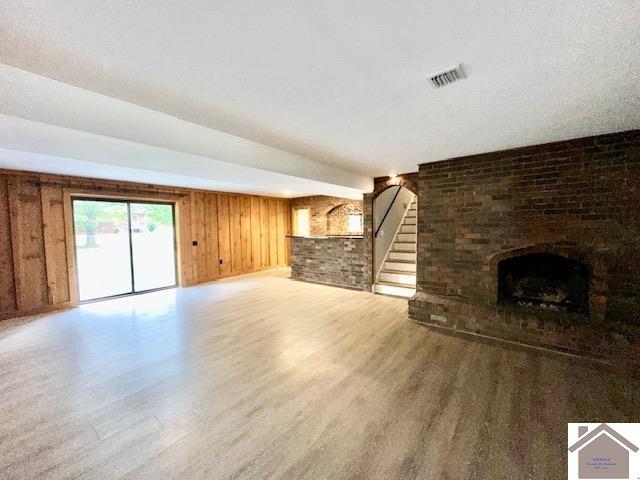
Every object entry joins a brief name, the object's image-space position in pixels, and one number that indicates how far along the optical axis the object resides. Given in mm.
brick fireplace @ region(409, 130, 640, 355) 2709
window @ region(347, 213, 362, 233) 8641
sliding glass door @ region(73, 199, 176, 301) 4898
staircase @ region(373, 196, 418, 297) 5115
